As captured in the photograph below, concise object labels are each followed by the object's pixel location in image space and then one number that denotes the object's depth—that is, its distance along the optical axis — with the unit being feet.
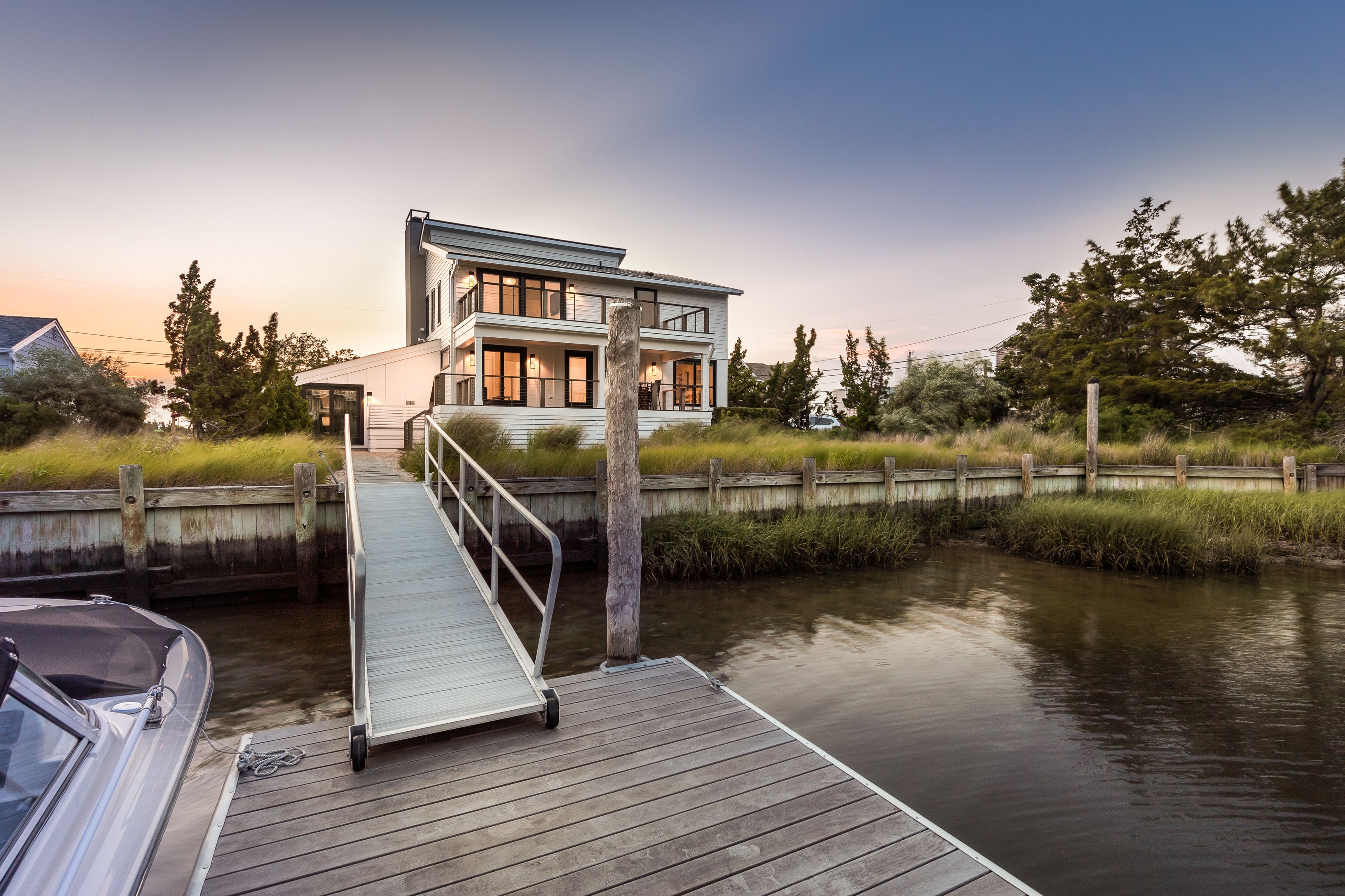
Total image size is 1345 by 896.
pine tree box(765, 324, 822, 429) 96.68
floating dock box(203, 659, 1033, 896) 8.61
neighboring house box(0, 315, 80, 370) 70.79
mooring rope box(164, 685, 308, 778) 11.39
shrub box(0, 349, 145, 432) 55.42
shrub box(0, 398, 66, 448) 46.98
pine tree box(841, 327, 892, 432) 92.17
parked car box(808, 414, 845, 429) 141.90
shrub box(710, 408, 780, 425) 80.55
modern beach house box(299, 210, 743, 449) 72.38
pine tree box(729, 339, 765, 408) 99.55
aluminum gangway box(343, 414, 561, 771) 12.83
